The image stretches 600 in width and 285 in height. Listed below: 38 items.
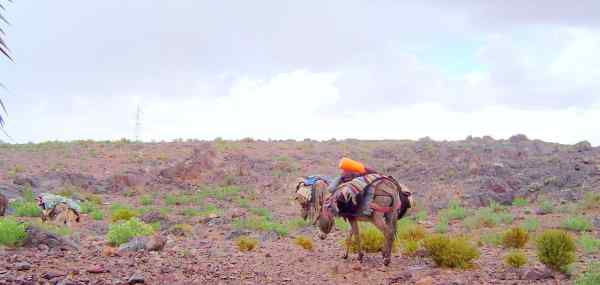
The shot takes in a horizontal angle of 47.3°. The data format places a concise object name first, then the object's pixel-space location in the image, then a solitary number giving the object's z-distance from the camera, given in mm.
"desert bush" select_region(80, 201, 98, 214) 21922
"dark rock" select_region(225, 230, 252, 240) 17525
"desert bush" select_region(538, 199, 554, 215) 20750
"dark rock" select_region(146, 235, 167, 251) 11500
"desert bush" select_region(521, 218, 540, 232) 17519
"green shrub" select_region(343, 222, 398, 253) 12688
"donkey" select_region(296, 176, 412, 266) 11320
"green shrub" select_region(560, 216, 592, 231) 17219
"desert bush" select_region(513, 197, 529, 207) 23288
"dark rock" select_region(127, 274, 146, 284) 8383
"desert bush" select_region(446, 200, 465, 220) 20938
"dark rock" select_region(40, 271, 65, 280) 8164
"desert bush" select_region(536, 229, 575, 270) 10570
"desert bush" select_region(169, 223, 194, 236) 17125
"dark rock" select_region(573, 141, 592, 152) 31936
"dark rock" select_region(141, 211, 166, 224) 19750
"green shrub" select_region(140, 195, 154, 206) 25469
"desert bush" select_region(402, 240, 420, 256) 12305
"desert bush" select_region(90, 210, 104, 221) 20311
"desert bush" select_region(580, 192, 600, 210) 20625
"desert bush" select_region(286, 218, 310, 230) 19169
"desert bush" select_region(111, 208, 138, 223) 19809
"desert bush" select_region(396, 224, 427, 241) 14951
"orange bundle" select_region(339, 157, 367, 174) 11859
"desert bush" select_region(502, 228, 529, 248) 13997
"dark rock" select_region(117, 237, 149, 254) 11461
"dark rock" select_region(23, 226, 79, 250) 10875
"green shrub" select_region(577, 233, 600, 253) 13406
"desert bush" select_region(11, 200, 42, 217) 19422
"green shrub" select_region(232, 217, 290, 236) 17808
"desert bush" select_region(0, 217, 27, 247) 10727
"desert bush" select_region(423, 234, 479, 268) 11086
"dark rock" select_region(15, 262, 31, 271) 8484
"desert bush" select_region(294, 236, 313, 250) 13947
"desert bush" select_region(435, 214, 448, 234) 18391
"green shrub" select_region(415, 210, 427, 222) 21525
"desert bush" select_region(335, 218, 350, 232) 17778
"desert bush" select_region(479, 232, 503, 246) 14611
